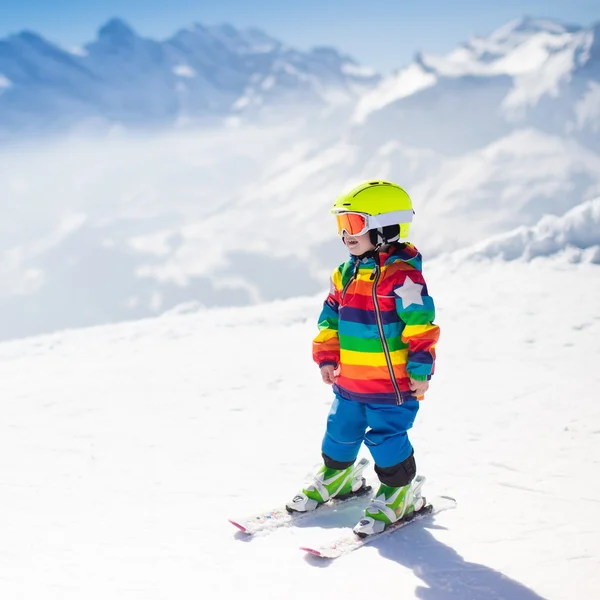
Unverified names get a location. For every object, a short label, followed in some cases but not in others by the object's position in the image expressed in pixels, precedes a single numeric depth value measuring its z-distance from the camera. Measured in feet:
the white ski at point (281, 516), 11.35
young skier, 10.71
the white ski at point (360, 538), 10.31
